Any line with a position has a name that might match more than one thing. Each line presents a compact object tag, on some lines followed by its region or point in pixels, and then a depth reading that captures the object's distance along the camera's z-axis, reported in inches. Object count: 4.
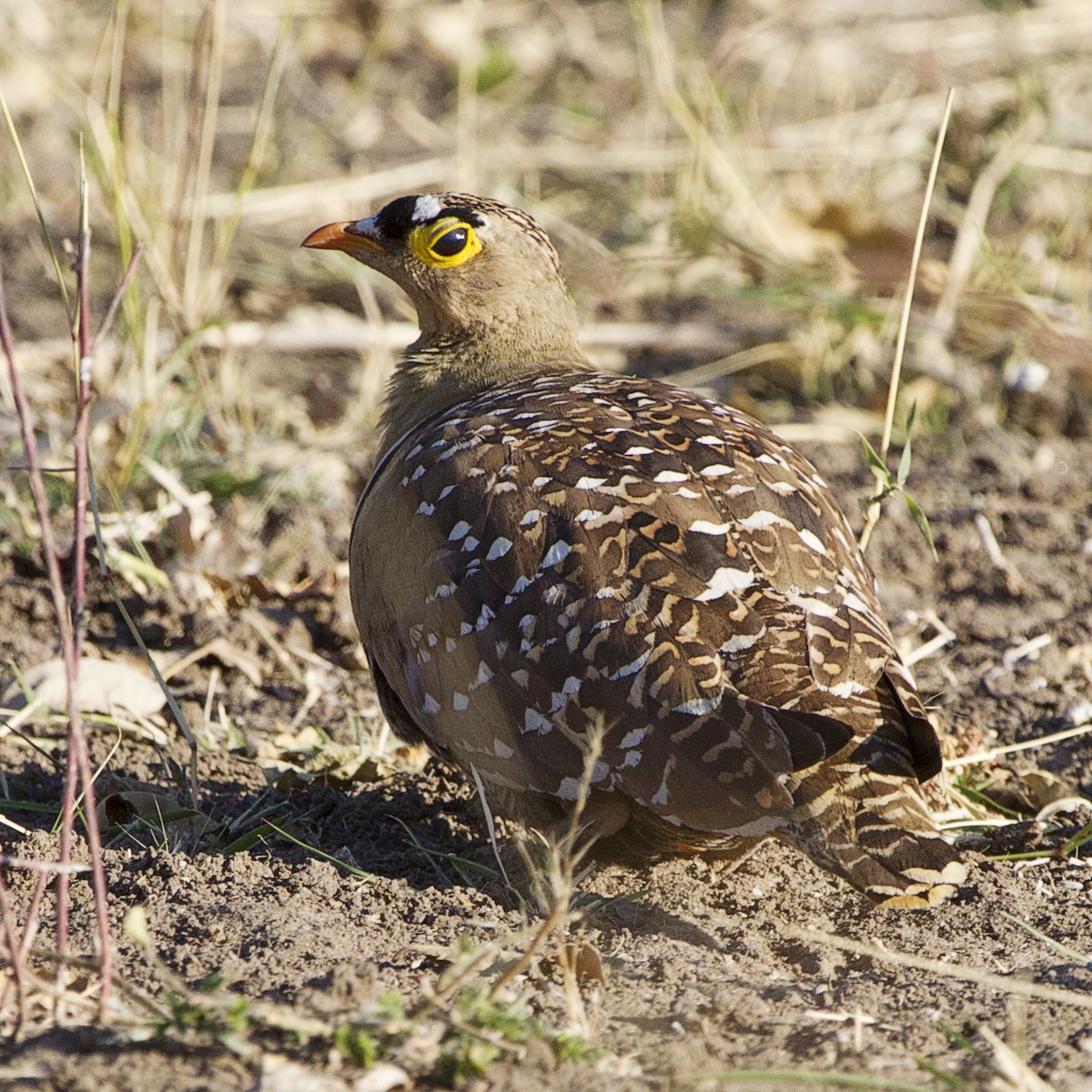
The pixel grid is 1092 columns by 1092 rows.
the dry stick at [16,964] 192.9
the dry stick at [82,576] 203.5
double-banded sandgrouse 242.5
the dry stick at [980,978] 215.5
